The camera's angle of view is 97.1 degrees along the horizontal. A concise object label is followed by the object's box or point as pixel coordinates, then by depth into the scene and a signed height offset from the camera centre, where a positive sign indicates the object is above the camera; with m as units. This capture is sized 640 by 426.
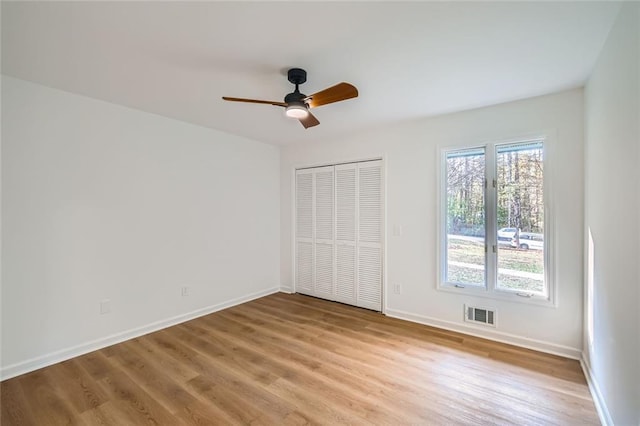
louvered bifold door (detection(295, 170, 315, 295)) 4.53 -0.34
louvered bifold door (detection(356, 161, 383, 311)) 3.81 -0.33
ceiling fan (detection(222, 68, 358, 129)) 2.12 +0.88
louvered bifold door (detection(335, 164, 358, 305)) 4.06 -0.30
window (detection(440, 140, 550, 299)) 2.79 -0.09
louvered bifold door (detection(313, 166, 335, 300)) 4.30 -0.32
